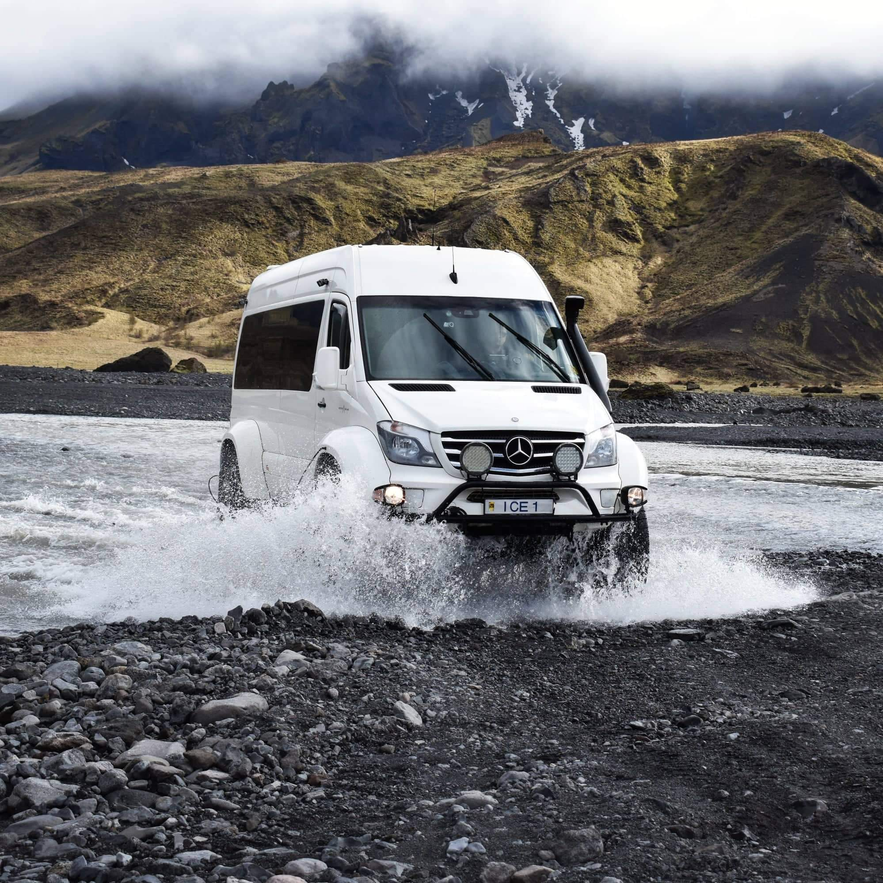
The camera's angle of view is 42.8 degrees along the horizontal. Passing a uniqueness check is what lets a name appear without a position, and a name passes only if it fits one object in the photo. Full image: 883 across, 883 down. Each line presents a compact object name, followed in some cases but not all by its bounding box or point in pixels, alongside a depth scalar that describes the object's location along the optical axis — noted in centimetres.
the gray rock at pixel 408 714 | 564
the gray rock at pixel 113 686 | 578
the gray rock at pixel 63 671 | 609
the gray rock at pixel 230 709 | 547
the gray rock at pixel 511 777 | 481
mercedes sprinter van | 805
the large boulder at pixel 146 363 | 5322
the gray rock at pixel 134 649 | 651
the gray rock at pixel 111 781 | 458
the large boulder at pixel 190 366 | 5559
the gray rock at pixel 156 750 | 493
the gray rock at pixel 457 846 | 409
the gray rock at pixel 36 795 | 441
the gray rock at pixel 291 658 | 642
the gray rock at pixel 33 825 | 418
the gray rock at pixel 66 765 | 472
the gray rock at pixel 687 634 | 764
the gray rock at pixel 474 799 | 456
